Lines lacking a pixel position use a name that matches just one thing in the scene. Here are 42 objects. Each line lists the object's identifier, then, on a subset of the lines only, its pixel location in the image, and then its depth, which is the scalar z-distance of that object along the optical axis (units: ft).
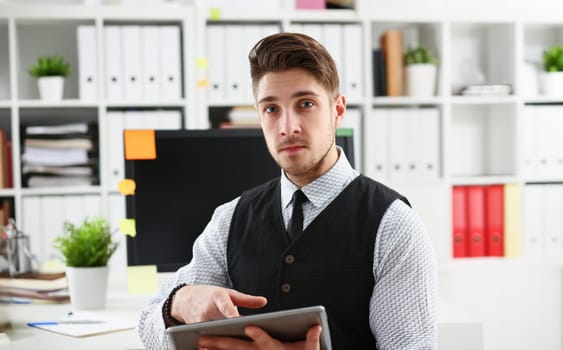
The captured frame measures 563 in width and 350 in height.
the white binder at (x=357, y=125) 11.30
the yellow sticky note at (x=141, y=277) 6.43
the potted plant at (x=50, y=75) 10.86
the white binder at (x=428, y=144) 11.48
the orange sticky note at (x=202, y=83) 10.80
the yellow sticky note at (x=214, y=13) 10.85
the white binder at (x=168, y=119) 10.87
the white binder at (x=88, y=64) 10.80
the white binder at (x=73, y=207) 10.82
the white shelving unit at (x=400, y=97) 10.80
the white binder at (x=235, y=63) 11.06
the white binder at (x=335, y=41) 11.19
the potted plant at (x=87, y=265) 6.58
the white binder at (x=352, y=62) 11.23
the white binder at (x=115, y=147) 10.81
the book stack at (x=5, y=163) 10.82
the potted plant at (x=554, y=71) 11.74
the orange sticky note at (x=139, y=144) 6.34
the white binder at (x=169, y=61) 10.88
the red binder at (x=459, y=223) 11.62
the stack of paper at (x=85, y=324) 5.74
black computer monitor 6.41
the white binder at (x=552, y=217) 11.76
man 4.26
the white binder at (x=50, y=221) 10.79
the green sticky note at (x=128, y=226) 6.26
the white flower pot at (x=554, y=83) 11.76
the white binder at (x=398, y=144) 11.45
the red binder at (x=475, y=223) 11.68
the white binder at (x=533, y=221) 11.68
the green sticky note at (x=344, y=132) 6.50
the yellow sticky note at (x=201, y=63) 10.75
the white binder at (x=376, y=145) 11.37
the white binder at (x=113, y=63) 10.81
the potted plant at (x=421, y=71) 11.44
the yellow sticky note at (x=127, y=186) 6.30
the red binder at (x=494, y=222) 11.70
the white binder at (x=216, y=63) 11.02
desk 5.42
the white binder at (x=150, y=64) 10.86
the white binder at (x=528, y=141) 11.66
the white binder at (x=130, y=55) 10.84
